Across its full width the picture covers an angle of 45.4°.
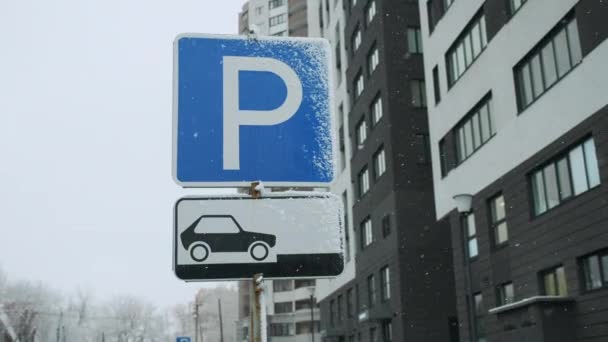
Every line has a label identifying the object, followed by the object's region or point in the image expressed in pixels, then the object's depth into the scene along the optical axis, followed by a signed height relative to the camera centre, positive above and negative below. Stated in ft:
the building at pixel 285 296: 281.54 +21.47
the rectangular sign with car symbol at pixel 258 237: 10.19 +1.60
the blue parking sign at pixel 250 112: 10.99 +3.64
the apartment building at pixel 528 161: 62.03 +18.06
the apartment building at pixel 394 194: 119.14 +26.27
